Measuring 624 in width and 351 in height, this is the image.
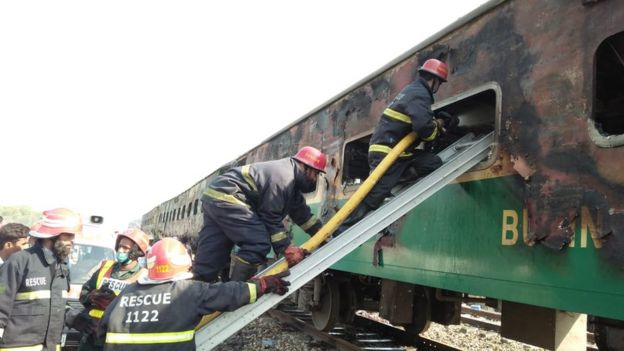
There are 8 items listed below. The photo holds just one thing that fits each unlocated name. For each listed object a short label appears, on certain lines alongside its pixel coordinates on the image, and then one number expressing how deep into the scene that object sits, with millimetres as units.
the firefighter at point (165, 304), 2291
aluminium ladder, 2600
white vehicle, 6332
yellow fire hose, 3201
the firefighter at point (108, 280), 3484
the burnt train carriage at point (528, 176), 2387
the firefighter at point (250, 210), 3561
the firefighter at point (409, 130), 3467
